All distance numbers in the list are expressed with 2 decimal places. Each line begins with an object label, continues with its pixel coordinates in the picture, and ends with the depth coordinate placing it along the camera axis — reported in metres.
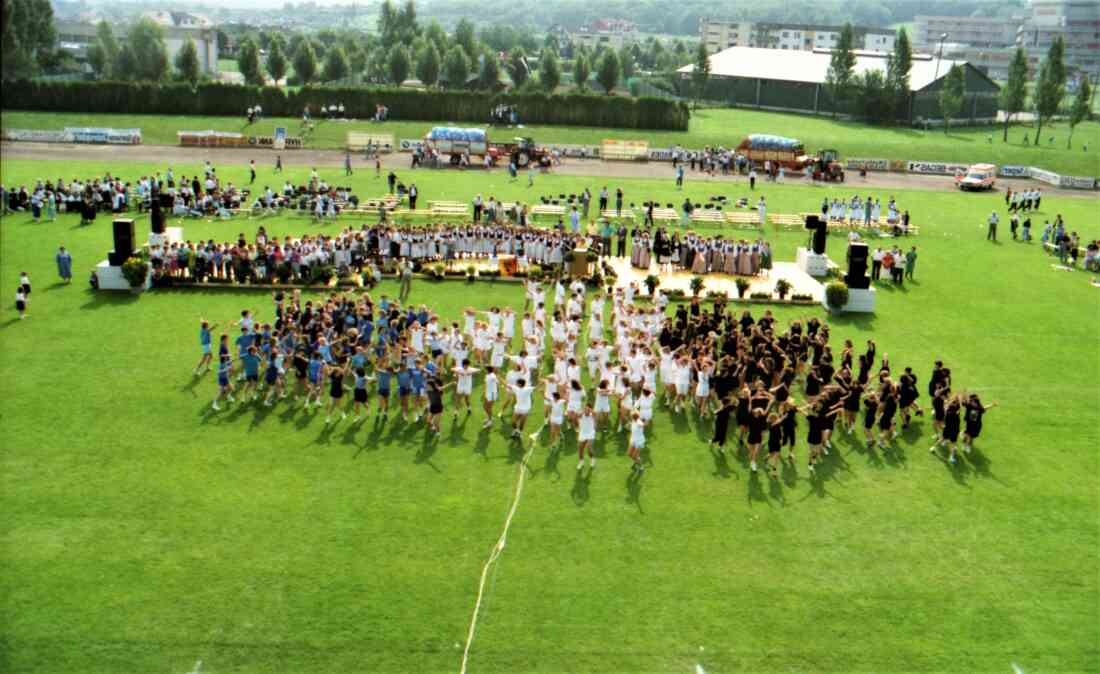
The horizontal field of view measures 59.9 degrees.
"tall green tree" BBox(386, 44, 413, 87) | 93.25
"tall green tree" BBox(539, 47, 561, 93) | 88.45
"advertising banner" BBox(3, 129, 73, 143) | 57.22
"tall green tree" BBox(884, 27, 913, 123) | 82.62
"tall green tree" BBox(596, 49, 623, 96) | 90.21
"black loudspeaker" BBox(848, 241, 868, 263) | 28.95
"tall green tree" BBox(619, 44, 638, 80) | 139.40
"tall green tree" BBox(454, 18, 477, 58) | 120.38
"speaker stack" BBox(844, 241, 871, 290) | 28.98
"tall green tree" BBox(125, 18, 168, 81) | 79.69
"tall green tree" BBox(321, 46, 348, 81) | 97.56
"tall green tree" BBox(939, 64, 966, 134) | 78.88
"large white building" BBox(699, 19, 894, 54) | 192.75
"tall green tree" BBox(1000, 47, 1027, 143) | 79.69
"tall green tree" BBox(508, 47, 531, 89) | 97.68
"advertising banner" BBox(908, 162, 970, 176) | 61.19
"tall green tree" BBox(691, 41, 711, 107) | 92.62
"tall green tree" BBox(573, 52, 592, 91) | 100.19
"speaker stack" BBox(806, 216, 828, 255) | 32.38
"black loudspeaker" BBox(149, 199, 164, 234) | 30.44
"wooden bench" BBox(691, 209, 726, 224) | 41.75
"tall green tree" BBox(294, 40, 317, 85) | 90.00
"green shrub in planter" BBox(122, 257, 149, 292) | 27.67
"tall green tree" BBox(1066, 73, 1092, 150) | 71.75
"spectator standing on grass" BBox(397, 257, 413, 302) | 28.58
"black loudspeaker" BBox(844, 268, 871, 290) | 29.12
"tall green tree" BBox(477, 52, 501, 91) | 92.75
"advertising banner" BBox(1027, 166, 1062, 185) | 57.72
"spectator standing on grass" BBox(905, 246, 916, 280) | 33.09
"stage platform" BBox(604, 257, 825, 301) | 30.83
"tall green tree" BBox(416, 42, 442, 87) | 93.06
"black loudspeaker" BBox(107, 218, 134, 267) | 28.05
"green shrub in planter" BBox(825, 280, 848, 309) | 28.41
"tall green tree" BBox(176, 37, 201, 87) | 82.06
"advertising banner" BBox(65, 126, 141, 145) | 57.75
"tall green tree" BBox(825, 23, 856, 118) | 85.88
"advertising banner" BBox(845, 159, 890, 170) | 61.03
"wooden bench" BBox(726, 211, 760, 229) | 41.38
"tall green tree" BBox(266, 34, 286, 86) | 90.12
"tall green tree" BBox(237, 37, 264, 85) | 85.12
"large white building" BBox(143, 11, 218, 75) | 113.19
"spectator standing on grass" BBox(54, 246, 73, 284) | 28.38
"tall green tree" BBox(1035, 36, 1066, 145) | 74.19
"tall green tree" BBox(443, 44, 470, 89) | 91.38
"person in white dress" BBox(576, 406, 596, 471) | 17.56
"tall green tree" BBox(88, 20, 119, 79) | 80.72
